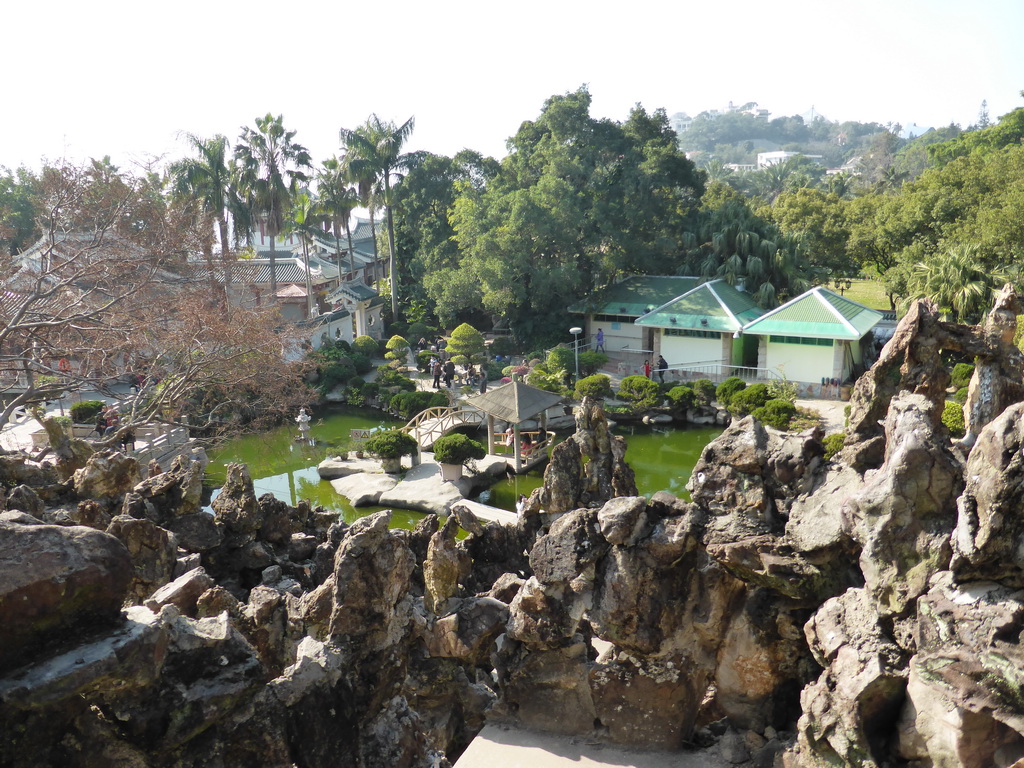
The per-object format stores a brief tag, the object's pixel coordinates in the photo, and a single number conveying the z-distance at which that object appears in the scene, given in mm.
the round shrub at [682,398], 24328
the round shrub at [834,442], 15712
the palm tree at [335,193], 38031
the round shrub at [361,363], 30844
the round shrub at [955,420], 17766
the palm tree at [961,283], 24078
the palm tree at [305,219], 34875
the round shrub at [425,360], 31906
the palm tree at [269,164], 32969
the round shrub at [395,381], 27781
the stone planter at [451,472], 19297
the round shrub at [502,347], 33281
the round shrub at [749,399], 22766
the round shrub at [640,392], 24594
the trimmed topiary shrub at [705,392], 24609
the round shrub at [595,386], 24938
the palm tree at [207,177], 31125
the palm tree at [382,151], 36469
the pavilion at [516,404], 20234
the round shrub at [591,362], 28562
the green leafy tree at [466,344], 28656
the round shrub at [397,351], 31817
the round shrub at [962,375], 21000
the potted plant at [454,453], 19078
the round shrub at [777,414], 20938
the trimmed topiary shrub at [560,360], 28031
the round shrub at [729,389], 23875
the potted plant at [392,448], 19609
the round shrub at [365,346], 32562
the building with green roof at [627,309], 31469
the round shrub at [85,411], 22172
